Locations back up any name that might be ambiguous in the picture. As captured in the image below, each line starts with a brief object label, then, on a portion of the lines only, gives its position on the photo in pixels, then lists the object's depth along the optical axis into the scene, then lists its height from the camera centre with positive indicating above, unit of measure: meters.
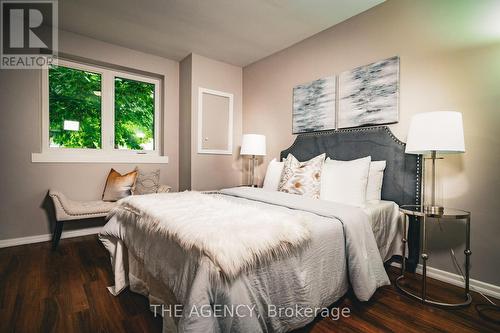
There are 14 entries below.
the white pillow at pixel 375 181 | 2.27 -0.16
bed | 0.98 -0.48
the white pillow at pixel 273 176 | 2.83 -0.16
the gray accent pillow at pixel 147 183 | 3.27 -0.30
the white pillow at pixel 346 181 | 2.09 -0.16
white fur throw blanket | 1.01 -0.33
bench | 2.62 -0.55
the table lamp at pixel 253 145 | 3.38 +0.24
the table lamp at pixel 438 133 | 1.63 +0.21
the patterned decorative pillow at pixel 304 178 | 2.27 -0.15
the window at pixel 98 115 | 3.10 +0.63
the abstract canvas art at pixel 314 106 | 2.84 +0.70
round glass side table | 1.61 -0.59
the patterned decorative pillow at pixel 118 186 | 3.13 -0.32
